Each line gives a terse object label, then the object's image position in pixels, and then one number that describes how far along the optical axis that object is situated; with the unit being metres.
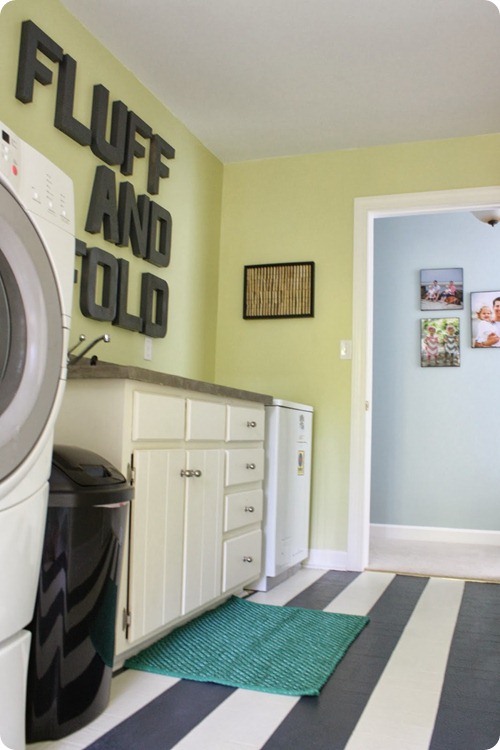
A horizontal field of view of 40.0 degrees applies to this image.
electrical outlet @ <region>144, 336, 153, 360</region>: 3.12
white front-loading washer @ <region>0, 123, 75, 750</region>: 1.21
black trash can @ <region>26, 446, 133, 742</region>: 1.43
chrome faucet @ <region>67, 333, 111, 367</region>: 1.77
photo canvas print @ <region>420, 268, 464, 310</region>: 4.92
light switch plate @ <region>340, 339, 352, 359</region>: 3.66
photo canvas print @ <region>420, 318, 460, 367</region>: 4.89
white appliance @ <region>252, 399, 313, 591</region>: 2.98
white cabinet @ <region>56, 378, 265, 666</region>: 1.83
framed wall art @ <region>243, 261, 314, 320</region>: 3.76
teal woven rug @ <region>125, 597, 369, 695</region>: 1.83
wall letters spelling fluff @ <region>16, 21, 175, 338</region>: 2.39
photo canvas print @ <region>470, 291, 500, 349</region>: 4.82
